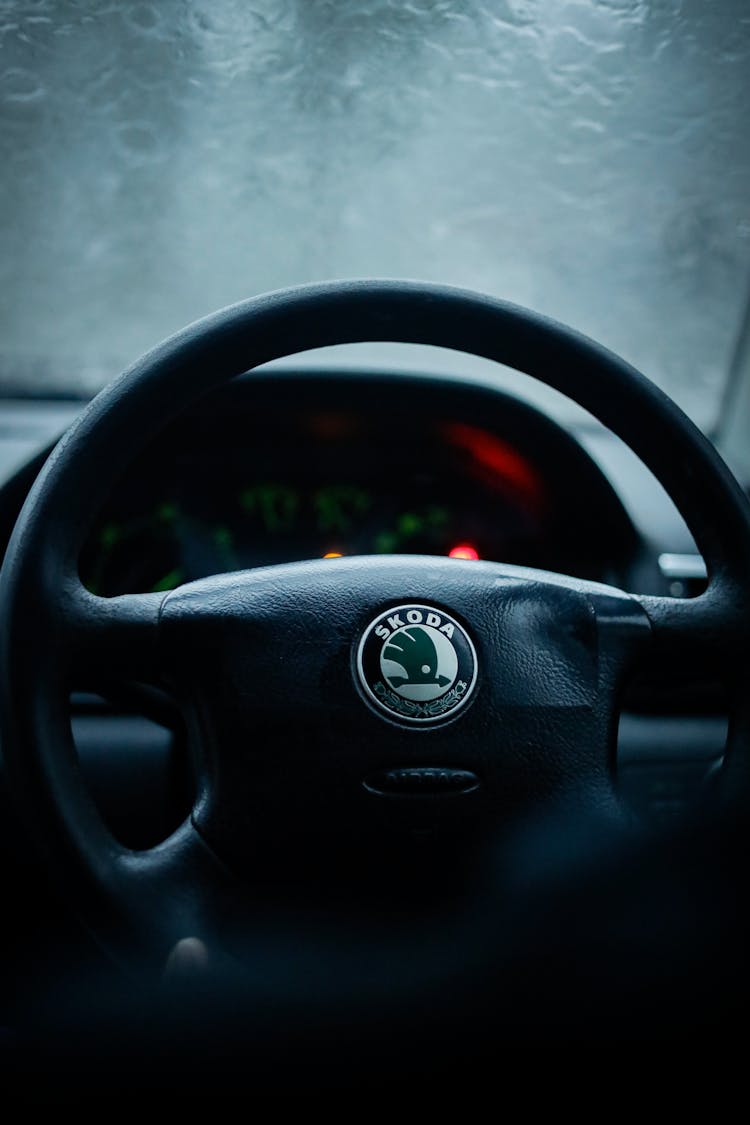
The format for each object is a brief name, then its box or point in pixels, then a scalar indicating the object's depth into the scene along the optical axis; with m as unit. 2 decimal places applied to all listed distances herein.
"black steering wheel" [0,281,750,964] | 0.78
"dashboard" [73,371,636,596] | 1.37
